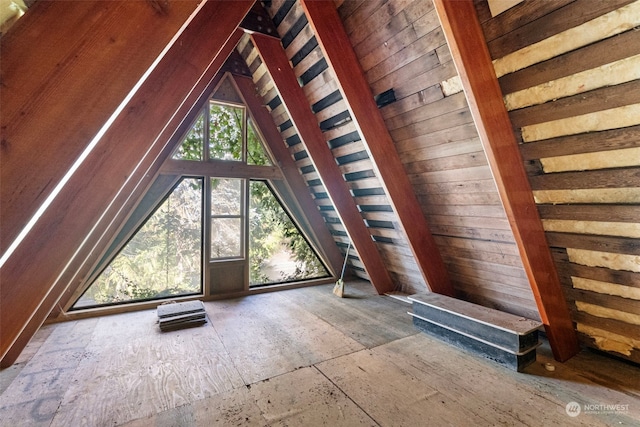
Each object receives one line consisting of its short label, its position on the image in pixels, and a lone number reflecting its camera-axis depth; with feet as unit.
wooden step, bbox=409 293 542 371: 7.11
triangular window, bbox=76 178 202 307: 11.62
